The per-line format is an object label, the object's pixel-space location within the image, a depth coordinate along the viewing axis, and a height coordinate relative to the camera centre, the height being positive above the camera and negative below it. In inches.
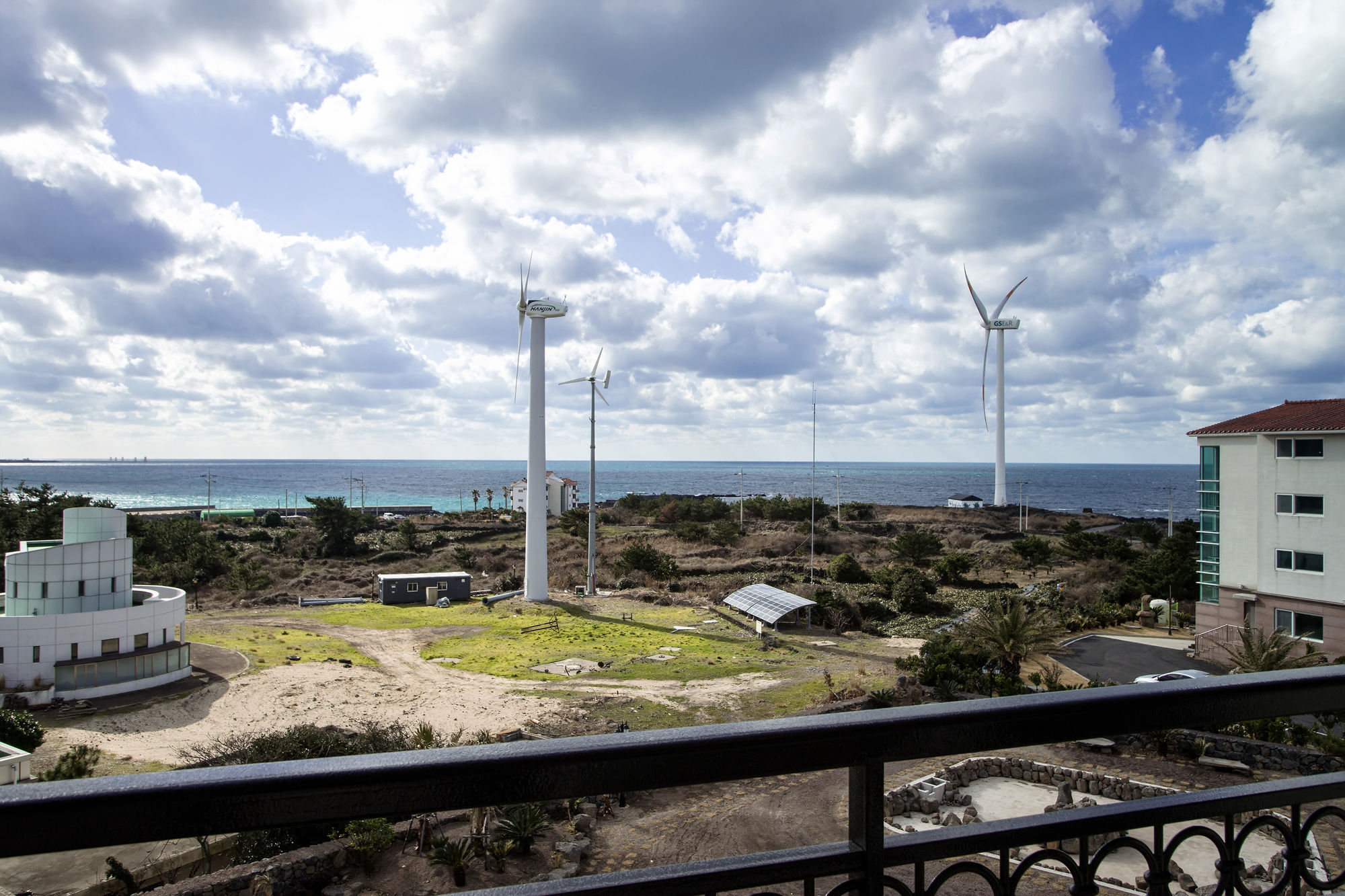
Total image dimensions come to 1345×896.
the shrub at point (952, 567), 1691.7 -203.8
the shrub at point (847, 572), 1704.0 -214.4
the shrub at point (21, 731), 666.8 -226.4
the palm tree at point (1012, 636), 833.5 -174.0
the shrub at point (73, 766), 601.6 -232.2
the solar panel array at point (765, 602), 1259.8 -216.5
